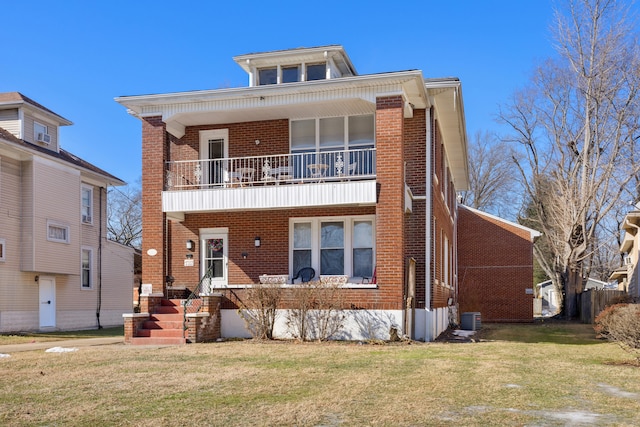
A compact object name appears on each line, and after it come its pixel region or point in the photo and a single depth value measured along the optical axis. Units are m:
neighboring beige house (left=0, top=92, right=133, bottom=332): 21.25
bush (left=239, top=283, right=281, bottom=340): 14.58
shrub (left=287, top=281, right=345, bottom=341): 14.24
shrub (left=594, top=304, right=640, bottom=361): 10.51
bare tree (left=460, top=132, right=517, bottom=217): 49.00
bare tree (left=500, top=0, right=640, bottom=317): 29.42
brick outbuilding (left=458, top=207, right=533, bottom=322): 29.94
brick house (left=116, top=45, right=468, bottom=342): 14.72
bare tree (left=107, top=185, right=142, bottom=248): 47.72
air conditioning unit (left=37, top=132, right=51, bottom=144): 23.83
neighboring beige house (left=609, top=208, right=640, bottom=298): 25.41
